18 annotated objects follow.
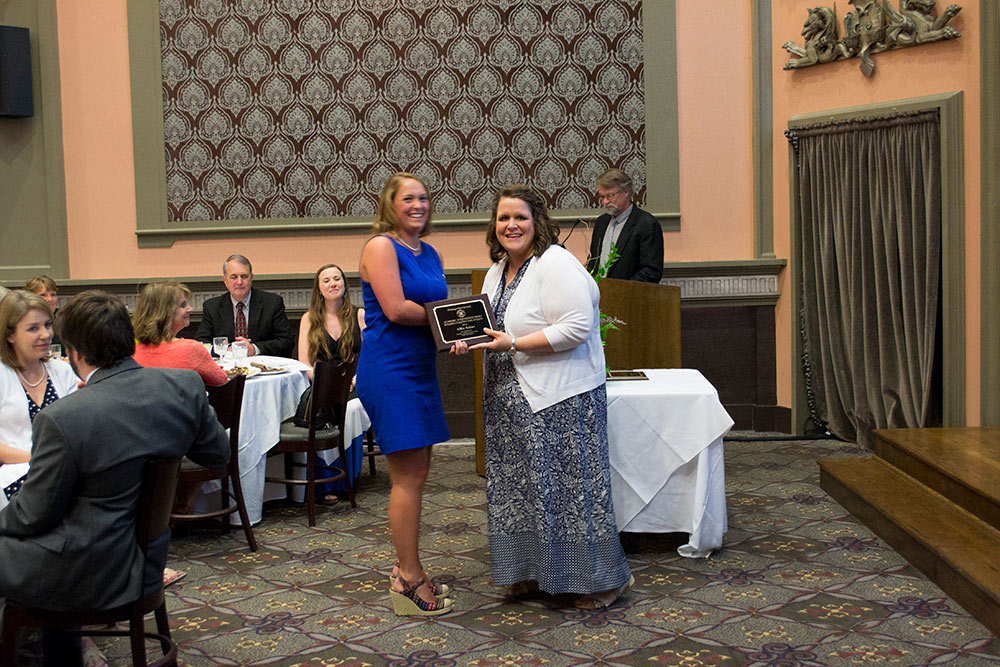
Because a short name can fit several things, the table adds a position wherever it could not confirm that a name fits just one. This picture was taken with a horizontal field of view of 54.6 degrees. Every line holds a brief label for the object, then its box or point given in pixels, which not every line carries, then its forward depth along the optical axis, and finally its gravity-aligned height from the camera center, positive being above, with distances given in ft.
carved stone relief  19.16 +4.77
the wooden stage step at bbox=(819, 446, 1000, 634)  11.23 -3.71
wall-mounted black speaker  22.93 +5.09
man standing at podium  19.97 +0.68
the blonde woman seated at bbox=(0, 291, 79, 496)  10.88 -0.89
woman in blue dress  11.14 -1.05
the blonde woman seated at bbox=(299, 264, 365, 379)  18.31 -0.91
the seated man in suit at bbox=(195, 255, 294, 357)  20.57 -0.83
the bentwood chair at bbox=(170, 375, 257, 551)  14.33 -2.84
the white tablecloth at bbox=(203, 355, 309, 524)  15.89 -2.52
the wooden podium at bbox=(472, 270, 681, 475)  17.66 -1.14
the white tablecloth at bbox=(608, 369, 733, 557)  13.28 -2.59
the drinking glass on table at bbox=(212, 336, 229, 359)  17.21 -1.16
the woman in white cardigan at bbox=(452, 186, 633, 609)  11.47 -1.93
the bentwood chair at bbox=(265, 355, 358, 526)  16.02 -2.65
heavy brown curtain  19.61 -0.14
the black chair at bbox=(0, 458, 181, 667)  8.31 -2.82
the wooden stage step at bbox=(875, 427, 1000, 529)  13.80 -3.23
